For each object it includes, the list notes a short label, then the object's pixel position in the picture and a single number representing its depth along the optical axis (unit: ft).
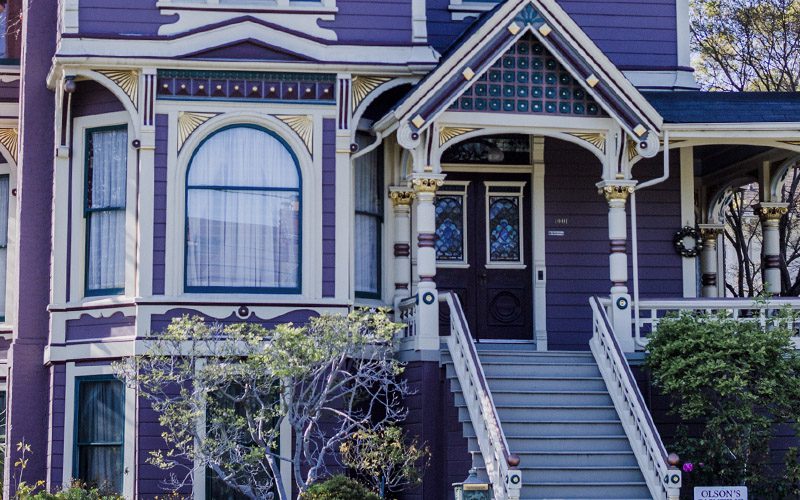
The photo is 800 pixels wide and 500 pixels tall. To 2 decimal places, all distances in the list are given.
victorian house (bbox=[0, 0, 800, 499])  58.85
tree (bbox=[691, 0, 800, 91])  92.53
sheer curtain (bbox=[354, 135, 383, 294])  63.93
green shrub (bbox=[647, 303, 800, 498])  56.39
